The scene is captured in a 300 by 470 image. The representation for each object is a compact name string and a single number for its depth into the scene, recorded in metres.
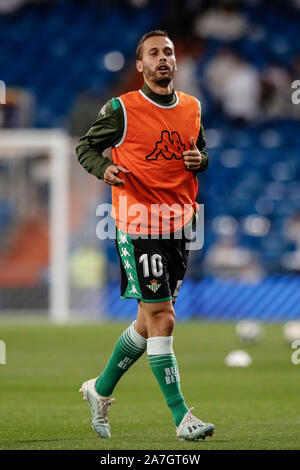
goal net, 18.03
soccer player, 5.39
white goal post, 18.19
